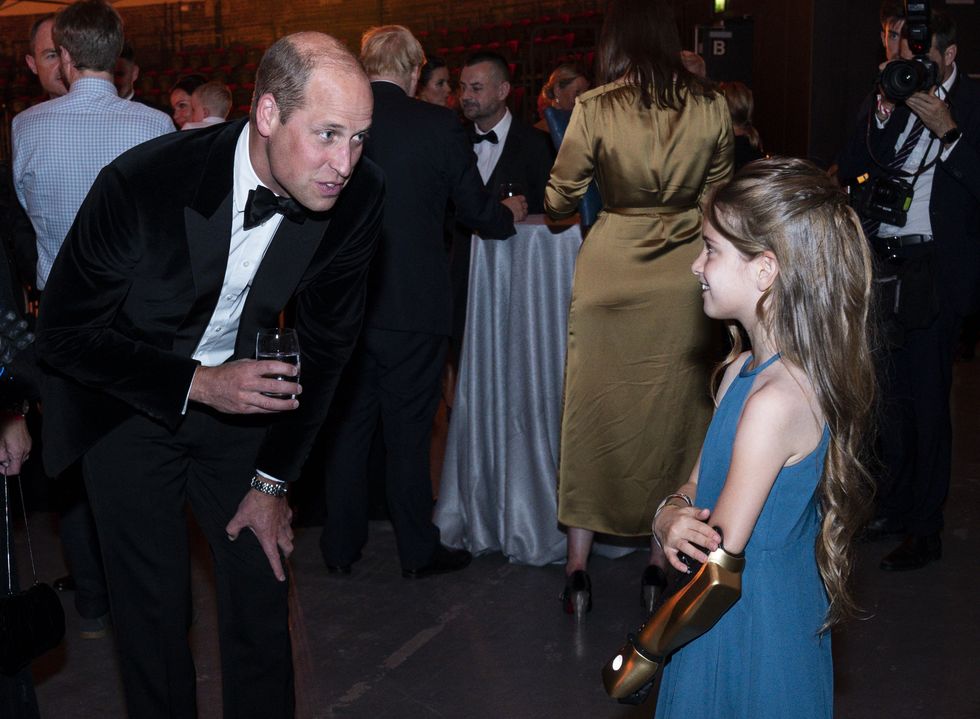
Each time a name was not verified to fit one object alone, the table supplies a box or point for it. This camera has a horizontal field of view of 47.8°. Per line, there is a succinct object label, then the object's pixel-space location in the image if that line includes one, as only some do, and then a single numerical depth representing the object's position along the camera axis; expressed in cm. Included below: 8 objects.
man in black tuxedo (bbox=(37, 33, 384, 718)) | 200
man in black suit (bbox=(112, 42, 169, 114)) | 406
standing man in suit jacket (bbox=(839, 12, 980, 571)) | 367
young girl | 172
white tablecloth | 388
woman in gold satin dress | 336
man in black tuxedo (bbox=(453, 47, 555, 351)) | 469
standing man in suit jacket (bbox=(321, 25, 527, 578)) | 363
